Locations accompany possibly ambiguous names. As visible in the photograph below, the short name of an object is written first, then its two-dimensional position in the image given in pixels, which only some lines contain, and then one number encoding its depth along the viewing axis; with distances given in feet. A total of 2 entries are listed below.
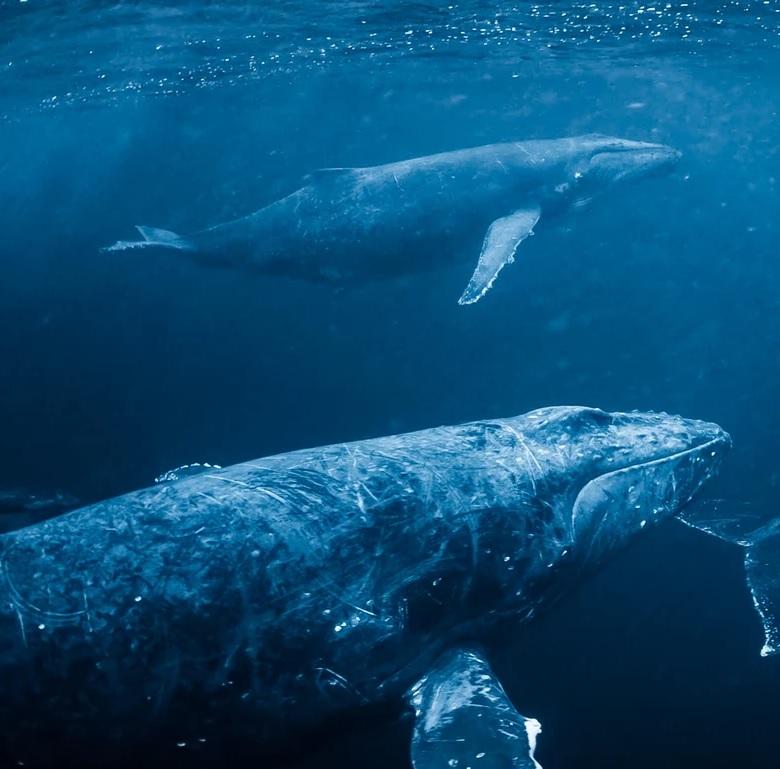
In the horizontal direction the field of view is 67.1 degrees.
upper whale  32.63
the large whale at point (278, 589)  12.34
